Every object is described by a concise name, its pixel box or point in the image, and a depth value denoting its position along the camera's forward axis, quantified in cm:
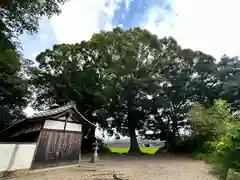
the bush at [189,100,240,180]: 413
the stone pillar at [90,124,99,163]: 1142
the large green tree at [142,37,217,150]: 1838
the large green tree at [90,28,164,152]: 1731
